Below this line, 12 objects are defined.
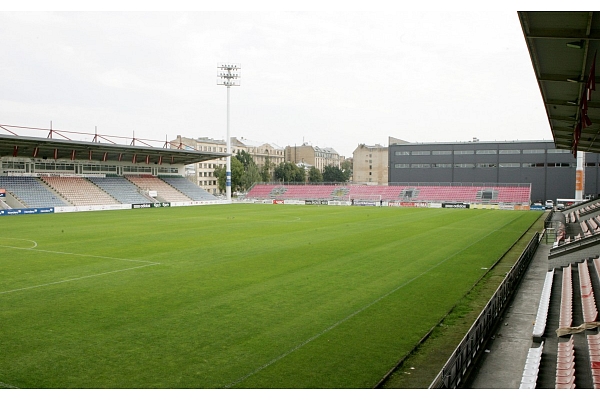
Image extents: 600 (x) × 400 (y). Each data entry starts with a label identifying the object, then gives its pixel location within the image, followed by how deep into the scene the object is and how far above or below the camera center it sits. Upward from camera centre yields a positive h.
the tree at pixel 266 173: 113.88 +3.39
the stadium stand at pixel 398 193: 64.25 -0.55
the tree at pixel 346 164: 169.29 +8.75
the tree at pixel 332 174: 127.19 +3.69
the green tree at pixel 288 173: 113.75 +3.53
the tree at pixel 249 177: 96.00 +1.98
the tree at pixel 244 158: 113.69 +6.80
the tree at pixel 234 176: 94.12 +2.15
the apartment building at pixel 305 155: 155.88 +10.76
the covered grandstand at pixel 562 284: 7.42 -2.40
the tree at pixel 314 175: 122.31 +3.24
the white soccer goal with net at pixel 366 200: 65.44 -1.58
